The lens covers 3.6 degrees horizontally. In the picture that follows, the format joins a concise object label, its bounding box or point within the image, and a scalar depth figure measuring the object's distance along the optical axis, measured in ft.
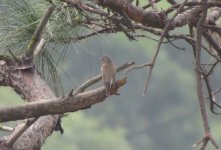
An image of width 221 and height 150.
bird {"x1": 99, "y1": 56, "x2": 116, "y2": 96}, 41.72
